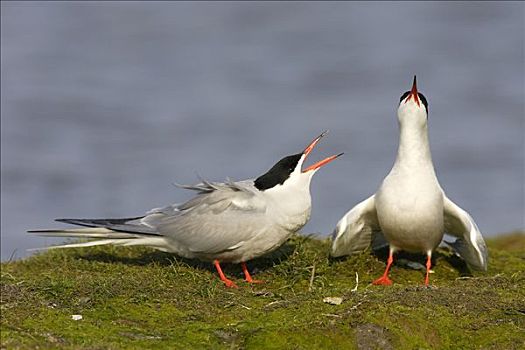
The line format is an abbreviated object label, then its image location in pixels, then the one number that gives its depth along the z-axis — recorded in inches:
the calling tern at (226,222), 533.3
